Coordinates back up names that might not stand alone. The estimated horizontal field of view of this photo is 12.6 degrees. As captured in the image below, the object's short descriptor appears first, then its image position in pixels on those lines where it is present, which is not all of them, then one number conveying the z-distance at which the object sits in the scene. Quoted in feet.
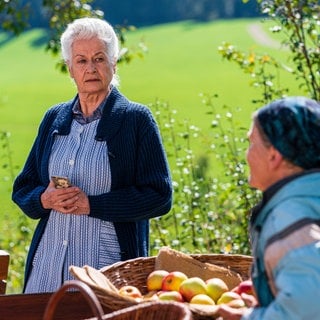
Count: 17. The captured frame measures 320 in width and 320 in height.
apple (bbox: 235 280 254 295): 15.34
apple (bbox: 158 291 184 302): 15.49
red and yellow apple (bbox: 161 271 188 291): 16.04
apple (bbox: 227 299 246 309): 14.68
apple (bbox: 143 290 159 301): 15.72
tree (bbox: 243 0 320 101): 29.30
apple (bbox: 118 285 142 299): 15.64
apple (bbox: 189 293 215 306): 15.24
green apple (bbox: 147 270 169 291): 16.40
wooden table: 16.82
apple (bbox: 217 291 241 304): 15.32
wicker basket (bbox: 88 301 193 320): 13.40
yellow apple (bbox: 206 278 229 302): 15.78
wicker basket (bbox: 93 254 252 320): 16.56
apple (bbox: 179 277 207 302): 15.70
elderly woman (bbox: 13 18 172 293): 18.66
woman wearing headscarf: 11.31
